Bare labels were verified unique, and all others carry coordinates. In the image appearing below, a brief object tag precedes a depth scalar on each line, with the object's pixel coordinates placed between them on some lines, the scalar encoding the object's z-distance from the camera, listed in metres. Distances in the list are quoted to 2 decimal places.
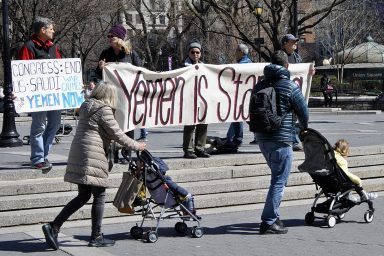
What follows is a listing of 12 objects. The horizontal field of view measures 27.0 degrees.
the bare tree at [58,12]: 35.62
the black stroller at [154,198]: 8.37
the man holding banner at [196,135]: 11.73
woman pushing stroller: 7.98
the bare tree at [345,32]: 59.44
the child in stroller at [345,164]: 9.43
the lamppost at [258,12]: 31.90
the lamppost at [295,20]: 28.34
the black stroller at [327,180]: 9.26
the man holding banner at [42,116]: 10.31
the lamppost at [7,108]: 16.92
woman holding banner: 10.65
